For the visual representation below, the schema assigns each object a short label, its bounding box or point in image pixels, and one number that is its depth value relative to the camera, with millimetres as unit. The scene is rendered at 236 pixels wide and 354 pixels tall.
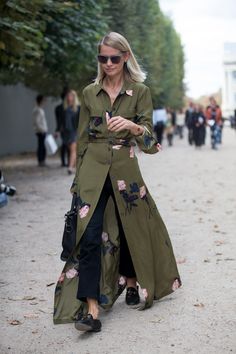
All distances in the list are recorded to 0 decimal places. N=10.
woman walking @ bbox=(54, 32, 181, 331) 5020
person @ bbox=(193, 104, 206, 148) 29750
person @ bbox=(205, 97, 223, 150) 27234
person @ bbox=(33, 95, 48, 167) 20719
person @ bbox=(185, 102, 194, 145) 31534
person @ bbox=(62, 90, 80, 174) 16734
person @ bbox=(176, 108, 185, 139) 47062
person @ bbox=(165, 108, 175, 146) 35141
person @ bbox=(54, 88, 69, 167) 17422
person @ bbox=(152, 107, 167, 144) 31875
